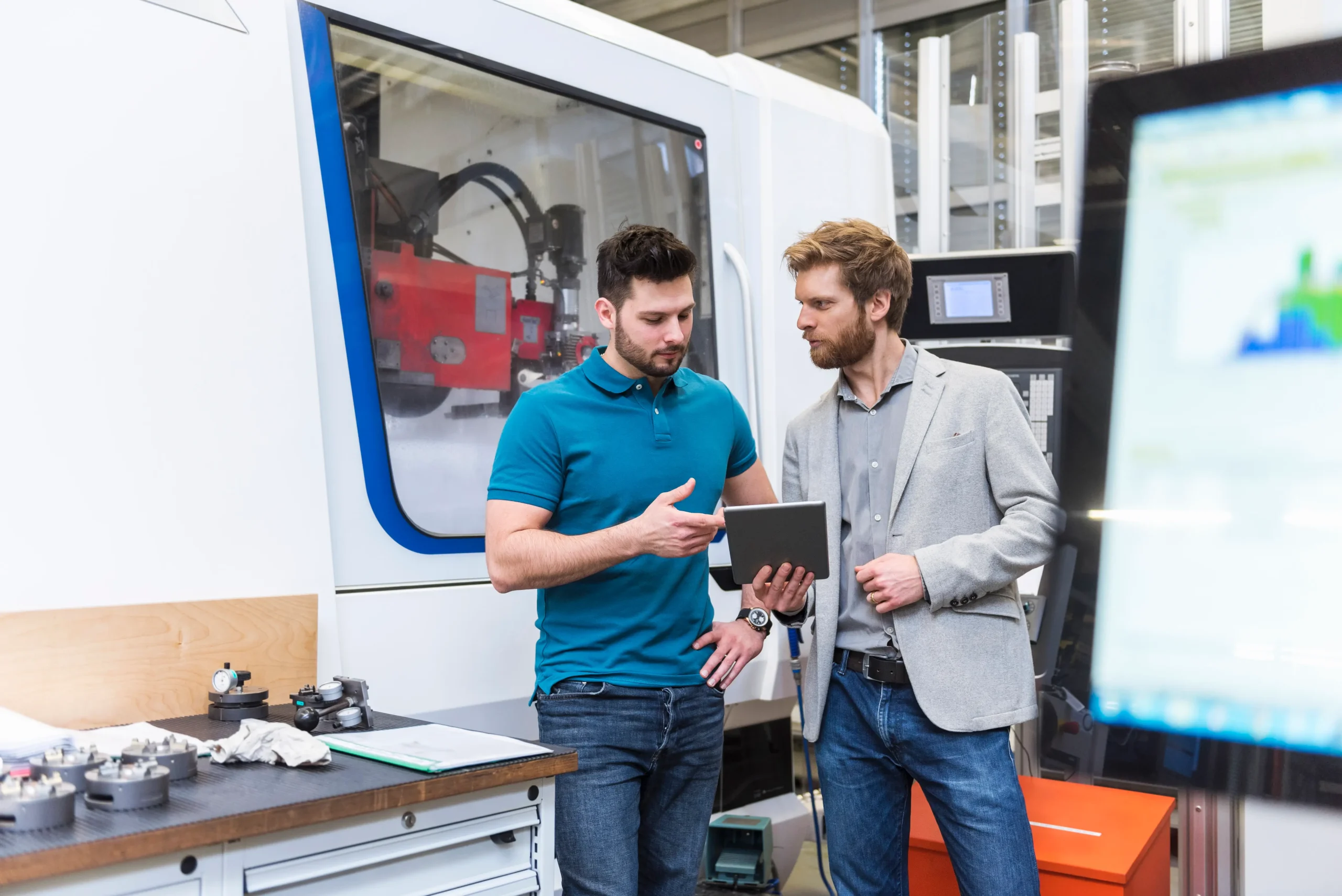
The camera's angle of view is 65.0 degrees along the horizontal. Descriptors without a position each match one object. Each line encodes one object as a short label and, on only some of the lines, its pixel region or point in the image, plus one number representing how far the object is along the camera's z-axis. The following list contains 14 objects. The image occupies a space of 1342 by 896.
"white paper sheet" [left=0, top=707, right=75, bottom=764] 1.34
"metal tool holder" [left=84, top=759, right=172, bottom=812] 1.19
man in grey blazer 1.66
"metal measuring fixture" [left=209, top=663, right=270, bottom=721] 1.67
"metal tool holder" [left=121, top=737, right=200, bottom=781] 1.28
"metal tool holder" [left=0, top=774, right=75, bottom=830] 1.09
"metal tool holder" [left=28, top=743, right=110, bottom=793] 1.24
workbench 1.09
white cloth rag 1.41
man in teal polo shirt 1.72
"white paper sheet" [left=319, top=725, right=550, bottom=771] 1.44
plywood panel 1.53
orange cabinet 1.92
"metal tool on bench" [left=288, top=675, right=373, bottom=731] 1.65
